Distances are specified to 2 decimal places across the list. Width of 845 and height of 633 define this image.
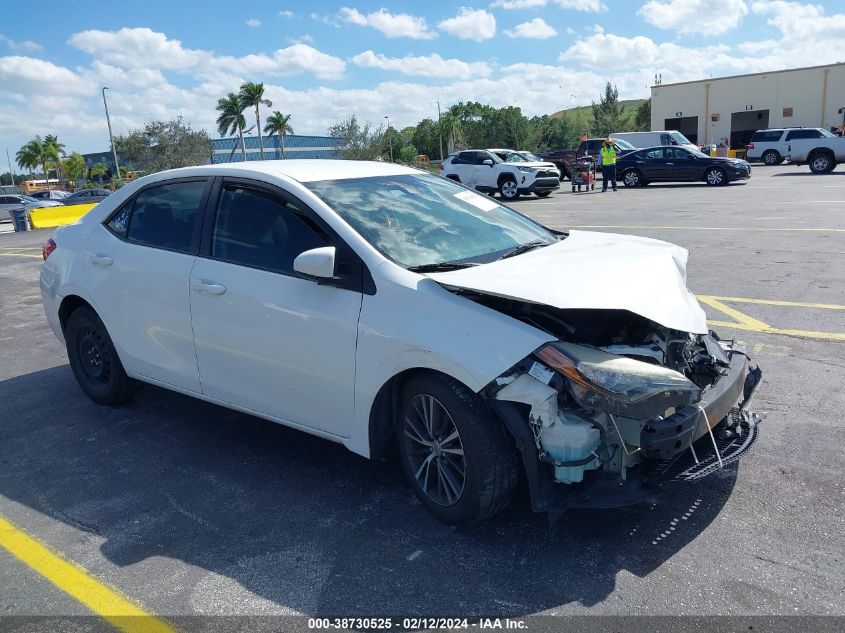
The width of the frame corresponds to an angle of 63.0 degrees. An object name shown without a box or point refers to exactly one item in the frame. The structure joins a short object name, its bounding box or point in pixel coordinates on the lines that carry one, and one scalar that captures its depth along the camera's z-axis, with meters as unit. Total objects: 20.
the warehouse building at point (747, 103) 52.62
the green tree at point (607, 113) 73.44
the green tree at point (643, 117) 75.31
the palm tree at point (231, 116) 68.50
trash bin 24.98
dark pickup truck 31.16
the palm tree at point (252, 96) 67.19
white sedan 2.96
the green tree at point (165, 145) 51.34
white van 32.31
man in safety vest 23.61
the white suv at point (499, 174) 22.89
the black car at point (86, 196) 33.69
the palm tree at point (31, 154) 100.69
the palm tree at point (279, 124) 75.56
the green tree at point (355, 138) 62.97
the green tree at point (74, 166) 100.94
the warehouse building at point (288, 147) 65.91
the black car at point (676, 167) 23.67
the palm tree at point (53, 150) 98.94
